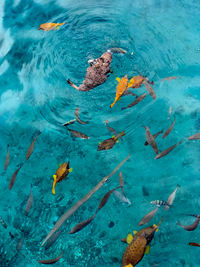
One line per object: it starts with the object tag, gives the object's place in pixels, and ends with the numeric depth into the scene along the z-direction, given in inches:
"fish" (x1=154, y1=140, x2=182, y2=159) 95.5
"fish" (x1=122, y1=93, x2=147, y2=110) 105.9
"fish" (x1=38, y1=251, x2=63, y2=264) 84.4
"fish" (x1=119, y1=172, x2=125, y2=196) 91.7
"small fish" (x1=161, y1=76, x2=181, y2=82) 110.9
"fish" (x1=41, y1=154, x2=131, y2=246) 88.4
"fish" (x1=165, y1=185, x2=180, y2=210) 86.9
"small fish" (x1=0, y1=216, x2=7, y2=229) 91.0
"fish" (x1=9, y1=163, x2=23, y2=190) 97.7
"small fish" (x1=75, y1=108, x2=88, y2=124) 104.7
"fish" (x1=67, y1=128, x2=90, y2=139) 102.0
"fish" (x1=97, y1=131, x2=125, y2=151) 99.2
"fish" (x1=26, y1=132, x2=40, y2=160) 101.6
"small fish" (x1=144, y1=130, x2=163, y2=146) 98.2
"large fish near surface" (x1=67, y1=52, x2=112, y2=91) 106.9
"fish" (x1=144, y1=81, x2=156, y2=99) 107.3
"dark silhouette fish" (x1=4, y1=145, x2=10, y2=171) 101.4
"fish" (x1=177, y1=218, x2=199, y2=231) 83.2
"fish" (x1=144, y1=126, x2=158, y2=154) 96.9
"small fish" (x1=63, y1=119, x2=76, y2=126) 104.8
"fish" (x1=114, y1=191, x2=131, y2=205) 89.3
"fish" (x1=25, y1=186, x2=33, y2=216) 92.0
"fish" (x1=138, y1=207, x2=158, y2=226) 85.4
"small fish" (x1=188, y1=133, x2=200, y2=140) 97.2
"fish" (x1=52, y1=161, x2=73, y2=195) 95.2
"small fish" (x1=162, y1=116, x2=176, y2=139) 98.5
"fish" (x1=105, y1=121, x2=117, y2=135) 101.7
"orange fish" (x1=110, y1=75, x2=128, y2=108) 107.1
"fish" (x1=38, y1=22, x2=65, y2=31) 129.0
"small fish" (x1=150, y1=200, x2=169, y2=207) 87.3
